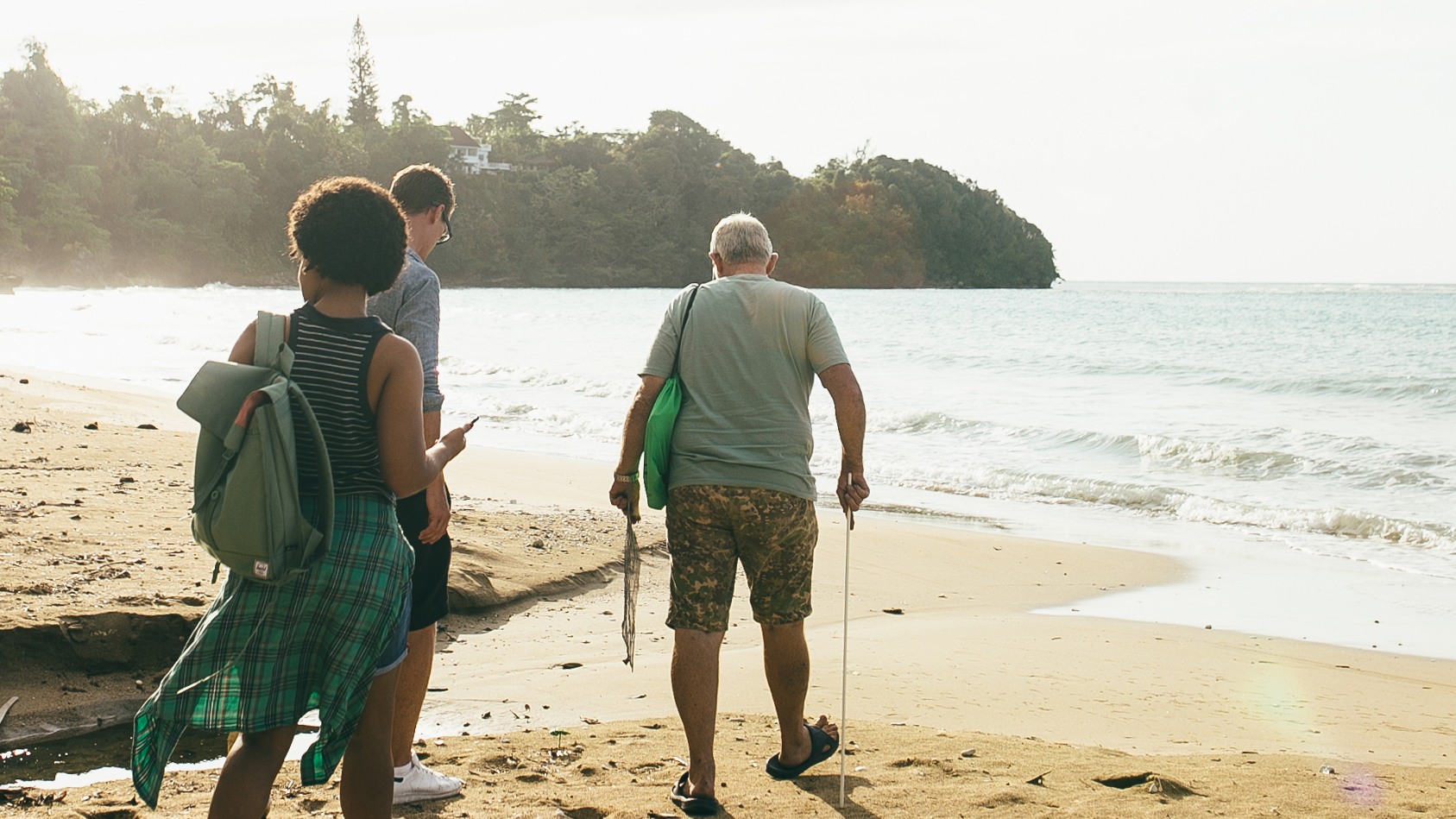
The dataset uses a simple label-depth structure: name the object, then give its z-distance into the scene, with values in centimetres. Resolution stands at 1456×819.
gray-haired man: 349
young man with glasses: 314
